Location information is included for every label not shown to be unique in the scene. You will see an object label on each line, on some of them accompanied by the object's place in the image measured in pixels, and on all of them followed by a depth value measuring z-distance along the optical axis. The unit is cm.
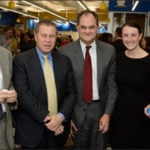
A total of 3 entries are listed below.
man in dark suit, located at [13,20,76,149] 240
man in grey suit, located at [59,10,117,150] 272
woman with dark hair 278
